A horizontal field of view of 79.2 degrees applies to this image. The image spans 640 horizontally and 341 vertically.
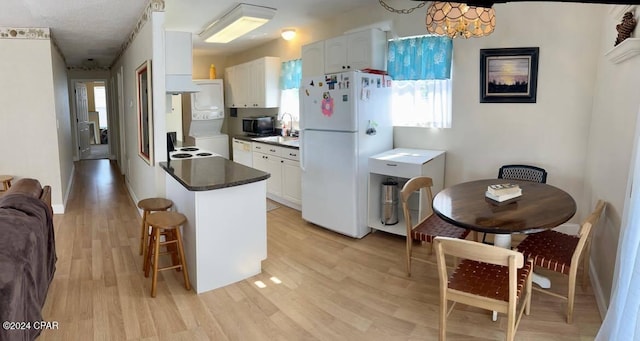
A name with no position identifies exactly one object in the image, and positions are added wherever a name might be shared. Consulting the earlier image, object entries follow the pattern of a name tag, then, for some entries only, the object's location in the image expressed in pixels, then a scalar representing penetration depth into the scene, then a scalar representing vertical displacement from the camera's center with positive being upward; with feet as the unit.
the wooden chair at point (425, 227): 9.51 -2.65
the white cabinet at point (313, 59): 15.33 +2.60
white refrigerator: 12.45 -0.56
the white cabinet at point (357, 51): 13.61 +2.65
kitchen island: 9.33 -2.48
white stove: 13.43 -1.09
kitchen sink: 17.03 -0.76
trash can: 13.05 -2.65
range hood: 11.63 +1.90
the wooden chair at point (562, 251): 7.63 -2.78
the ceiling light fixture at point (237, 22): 13.59 +3.81
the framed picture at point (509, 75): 11.77 +1.51
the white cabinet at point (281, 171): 16.55 -2.11
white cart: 11.94 -1.51
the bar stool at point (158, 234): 9.11 -2.65
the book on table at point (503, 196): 8.62 -1.63
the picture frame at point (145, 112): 12.00 +0.43
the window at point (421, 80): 12.95 +1.52
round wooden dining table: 7.22 -1.79
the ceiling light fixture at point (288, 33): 17.72 +4.14
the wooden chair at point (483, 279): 6.11 -2.86
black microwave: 20.71 -0.06
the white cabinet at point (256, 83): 20.18 +2.23
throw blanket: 5.38 -2.19
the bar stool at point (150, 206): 10.73 -2.28
